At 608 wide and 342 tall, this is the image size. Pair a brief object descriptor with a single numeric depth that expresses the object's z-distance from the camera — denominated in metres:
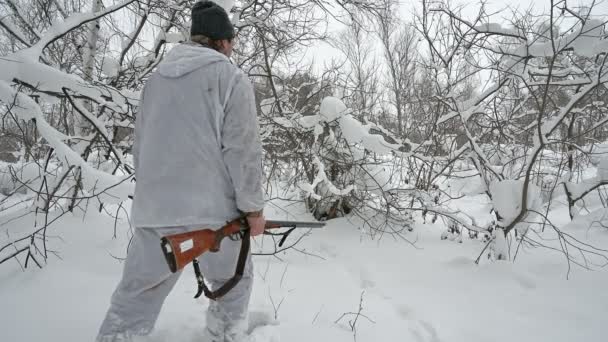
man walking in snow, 1.35
